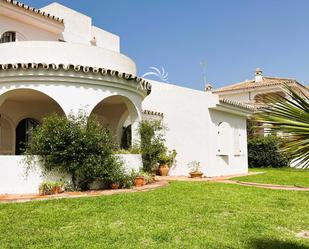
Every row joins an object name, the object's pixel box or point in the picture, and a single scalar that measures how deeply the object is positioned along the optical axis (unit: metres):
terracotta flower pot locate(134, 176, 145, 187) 10.94
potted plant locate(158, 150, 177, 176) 15.44
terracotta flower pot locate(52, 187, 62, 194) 9.39
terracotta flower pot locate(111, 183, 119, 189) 10.24
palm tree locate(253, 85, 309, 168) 3.46
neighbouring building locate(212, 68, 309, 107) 28.54
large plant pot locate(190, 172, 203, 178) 14.74
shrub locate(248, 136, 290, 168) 23.39
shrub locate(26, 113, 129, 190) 9.34
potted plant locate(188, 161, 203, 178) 14.91
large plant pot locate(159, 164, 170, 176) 15.53
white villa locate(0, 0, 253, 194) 9.97
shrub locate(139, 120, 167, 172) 13.44
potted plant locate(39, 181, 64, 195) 9.34
